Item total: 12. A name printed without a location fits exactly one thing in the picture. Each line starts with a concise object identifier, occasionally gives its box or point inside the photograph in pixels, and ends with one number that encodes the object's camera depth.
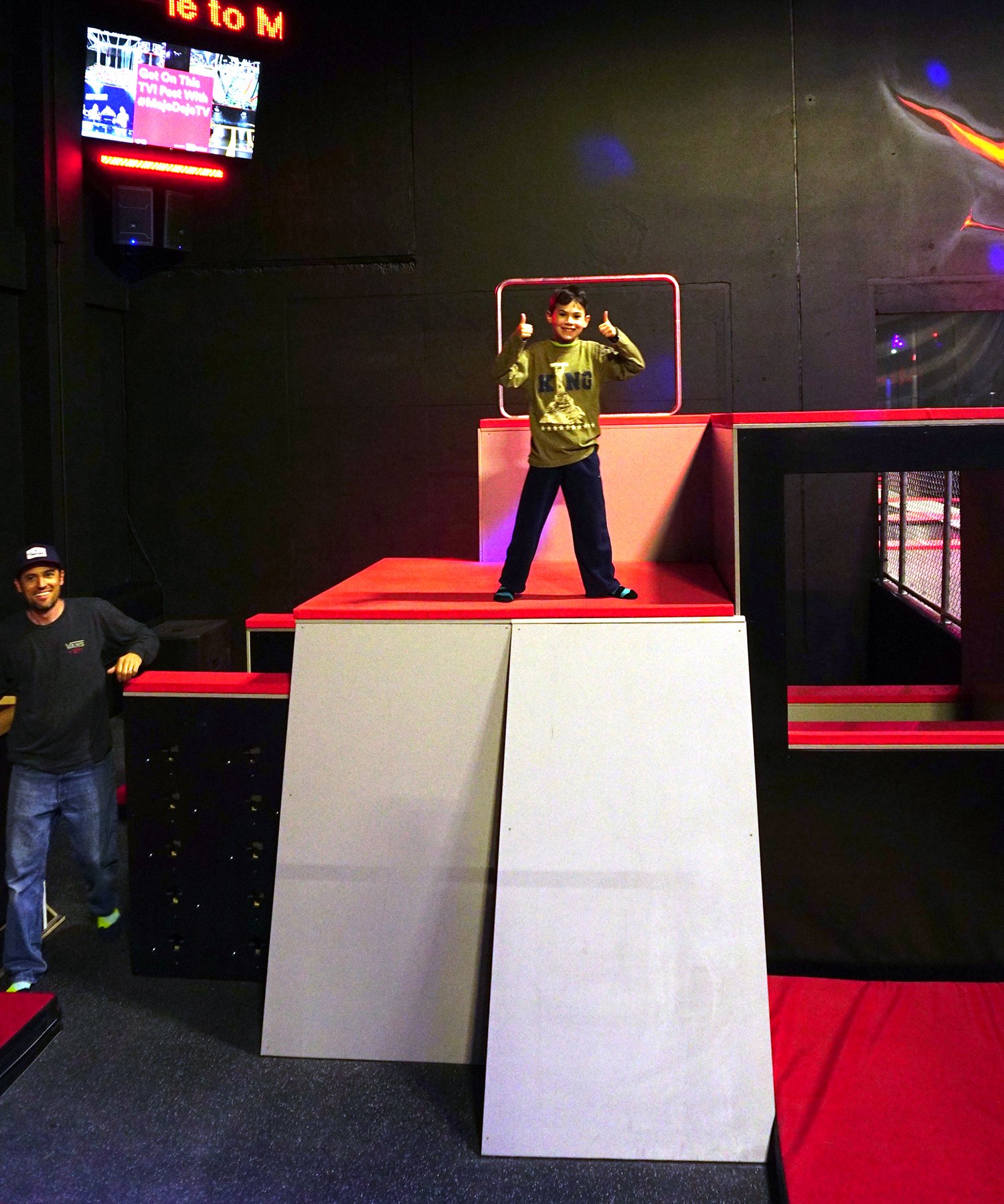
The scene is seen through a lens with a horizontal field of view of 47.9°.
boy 4.09
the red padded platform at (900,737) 3.78
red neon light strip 7.42
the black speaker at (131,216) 7.55
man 3.97
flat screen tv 7.24
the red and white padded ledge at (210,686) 3.88
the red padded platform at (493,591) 3.70
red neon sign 7.23
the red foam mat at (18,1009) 3.42
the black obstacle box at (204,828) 3.89
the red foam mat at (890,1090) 2.76
